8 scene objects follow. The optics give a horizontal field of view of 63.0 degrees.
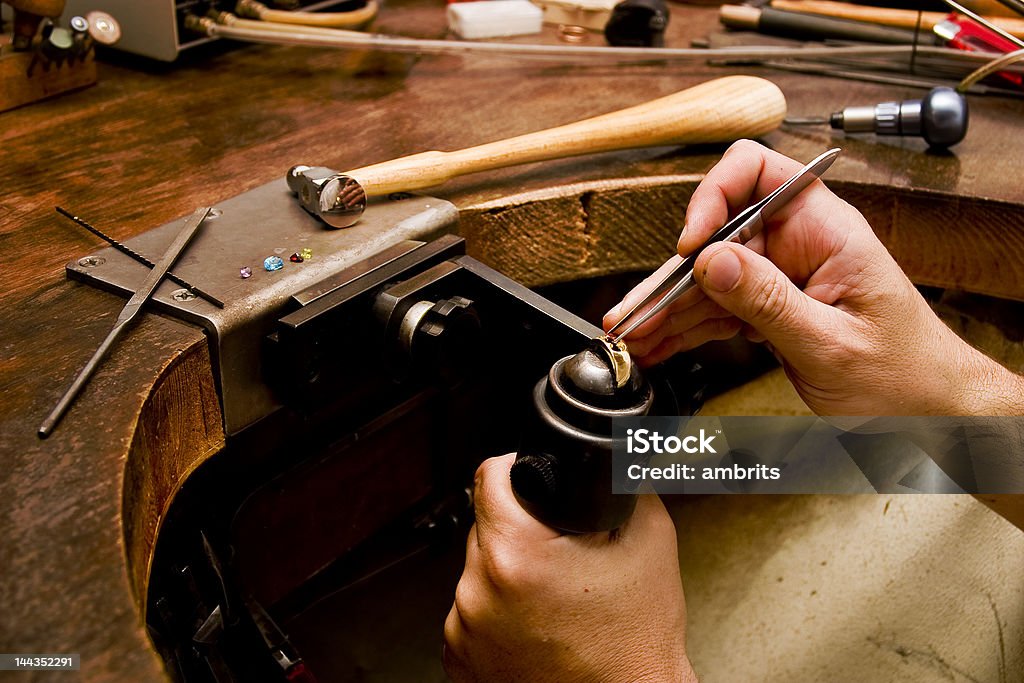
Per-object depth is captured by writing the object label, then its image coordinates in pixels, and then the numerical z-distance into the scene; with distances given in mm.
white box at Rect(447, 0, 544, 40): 1487
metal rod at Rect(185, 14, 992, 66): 1306
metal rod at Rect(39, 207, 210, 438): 578
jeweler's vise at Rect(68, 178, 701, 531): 616
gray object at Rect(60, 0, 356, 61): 1269
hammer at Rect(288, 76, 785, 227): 796
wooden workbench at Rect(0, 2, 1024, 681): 502
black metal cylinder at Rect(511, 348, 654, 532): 598
